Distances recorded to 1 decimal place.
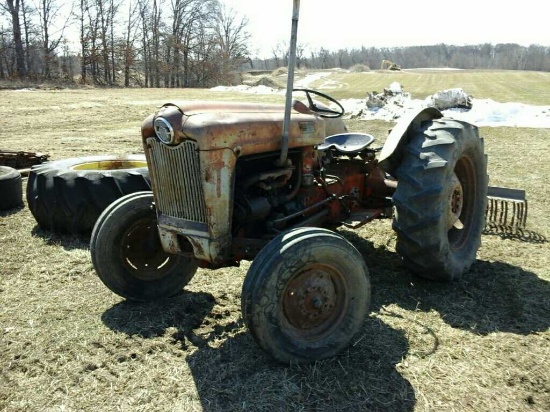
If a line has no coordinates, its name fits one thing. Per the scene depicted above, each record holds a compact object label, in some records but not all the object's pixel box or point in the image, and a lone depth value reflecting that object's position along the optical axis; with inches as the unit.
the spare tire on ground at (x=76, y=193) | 197.5
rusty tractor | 113.0
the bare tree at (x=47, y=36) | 1408.7
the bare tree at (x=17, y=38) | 1343.5
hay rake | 205.8
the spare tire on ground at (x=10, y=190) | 234.1
